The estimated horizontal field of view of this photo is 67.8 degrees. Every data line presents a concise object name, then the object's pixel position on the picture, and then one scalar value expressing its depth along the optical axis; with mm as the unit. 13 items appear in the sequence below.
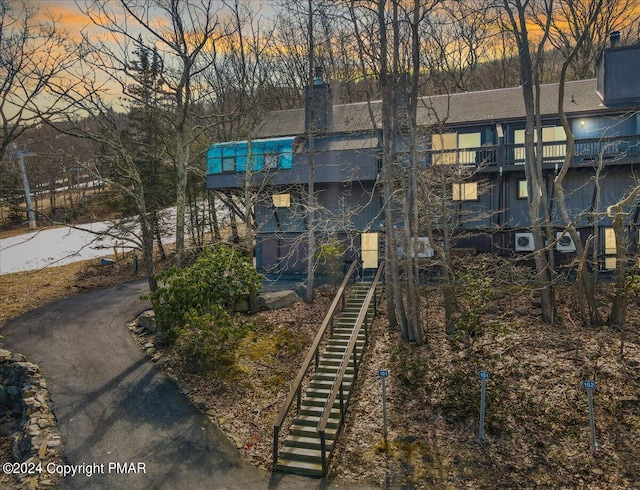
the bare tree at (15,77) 17359
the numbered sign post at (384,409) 10684
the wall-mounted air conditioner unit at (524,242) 20750
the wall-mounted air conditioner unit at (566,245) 20344
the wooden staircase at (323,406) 10289
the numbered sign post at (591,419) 9430
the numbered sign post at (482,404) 10430
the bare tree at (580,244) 13461
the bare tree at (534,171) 14211
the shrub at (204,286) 14473
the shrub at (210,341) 13391
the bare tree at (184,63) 17031
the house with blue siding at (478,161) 19938
